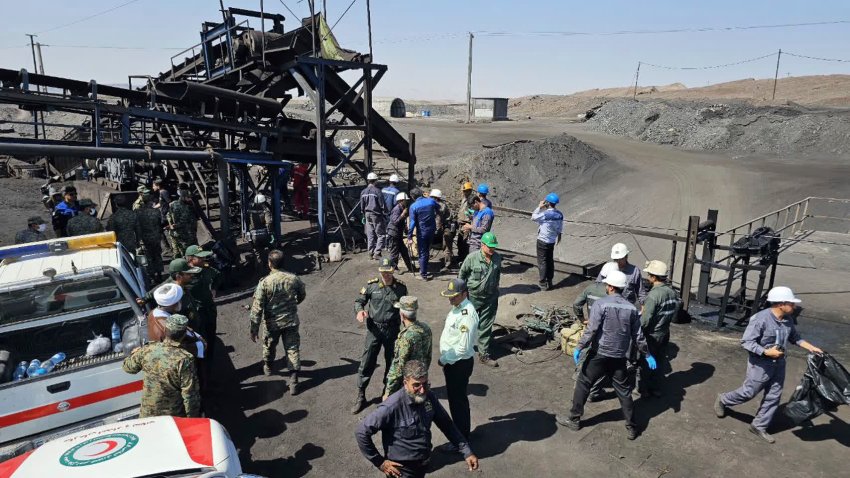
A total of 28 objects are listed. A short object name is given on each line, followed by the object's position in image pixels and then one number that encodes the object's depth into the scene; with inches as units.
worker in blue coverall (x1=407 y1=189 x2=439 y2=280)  404.8
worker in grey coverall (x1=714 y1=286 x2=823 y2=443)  207.9
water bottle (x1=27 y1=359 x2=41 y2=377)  200.3
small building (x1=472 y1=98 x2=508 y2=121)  1961.4
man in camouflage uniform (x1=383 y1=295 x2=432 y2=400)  191.8
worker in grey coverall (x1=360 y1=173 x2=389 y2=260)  459.5
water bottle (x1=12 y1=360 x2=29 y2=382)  200.5
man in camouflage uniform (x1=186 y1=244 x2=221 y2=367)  263.1
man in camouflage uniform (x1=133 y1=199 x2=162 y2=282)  421.1
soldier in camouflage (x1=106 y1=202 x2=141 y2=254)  401.4
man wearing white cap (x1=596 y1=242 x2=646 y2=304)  257.1
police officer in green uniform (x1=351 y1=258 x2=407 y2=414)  233.3
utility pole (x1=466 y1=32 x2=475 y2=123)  1672.0
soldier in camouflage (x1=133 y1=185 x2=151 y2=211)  430.9
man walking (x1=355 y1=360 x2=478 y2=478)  144.1
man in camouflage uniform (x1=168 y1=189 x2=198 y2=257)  415.5
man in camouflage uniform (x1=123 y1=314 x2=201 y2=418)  177.8
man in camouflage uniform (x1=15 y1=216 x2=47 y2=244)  364.8
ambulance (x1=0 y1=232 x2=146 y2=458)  183.3
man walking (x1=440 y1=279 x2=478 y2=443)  201.3
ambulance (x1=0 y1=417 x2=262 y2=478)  135.4
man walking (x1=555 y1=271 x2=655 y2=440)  209.5
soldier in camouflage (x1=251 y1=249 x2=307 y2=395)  254.7
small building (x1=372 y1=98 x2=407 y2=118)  2300.9
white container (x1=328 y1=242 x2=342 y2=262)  485.1
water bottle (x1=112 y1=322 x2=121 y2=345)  226.2
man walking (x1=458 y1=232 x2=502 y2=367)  279.6
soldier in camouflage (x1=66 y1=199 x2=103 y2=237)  375.2
